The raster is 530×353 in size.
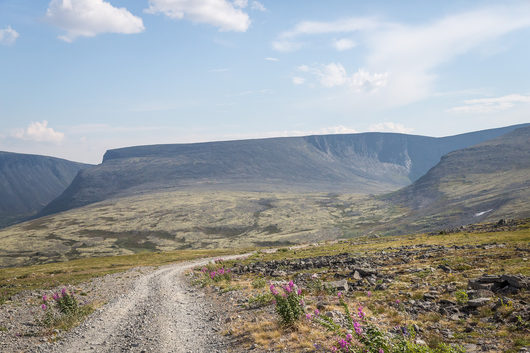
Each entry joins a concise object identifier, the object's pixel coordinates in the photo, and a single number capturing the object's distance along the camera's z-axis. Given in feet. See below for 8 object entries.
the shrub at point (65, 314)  59.26
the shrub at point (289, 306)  45.57
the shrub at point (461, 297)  50.70
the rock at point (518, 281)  51.88
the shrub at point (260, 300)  62.23
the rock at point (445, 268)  80.91
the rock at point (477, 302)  46.98
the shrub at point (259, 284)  82.48
